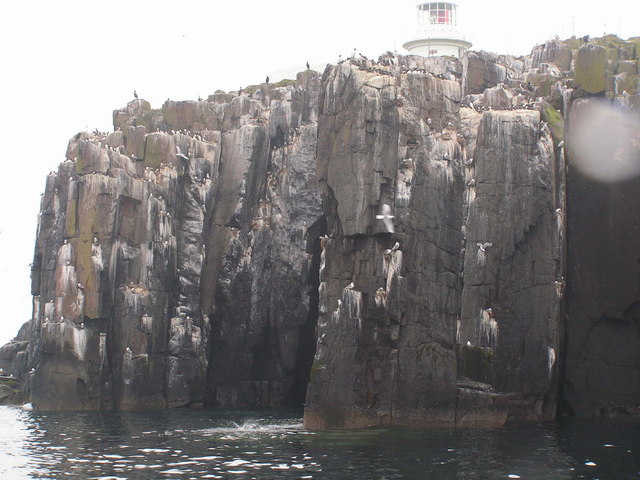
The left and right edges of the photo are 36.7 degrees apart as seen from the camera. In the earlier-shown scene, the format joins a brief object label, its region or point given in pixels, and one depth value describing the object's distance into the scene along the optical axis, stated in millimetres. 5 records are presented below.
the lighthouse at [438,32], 103731
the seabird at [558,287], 54969
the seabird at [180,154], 75438
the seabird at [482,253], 55531
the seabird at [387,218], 51250
